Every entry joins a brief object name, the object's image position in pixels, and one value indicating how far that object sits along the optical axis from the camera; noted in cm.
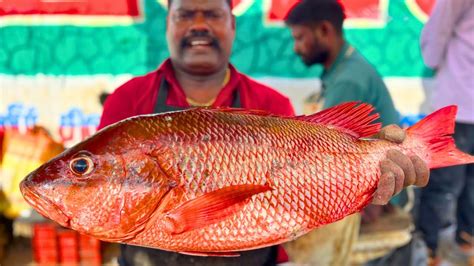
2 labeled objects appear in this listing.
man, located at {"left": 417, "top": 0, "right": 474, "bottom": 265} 226
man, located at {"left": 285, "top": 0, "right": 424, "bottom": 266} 217
